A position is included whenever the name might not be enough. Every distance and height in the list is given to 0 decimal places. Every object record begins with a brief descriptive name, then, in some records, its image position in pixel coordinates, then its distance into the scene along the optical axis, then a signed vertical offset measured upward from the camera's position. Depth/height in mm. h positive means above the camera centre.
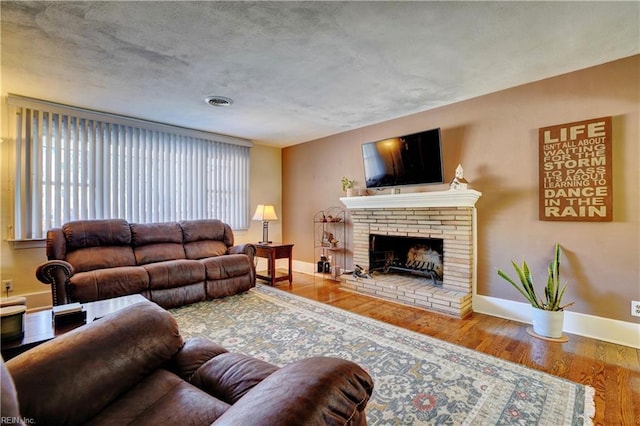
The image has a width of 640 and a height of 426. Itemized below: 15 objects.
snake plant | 2607 -686
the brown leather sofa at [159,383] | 702 -530
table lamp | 4699 -26
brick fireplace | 3268 -300
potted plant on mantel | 4492 +402
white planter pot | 2567 -971
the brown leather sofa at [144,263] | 2882 -577
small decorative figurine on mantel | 3258 +320
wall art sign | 2566 +347
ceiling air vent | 3350 +1278
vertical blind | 3455 +583
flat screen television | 3484 +643
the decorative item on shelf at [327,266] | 5018 -912
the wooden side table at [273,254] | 4293 -615
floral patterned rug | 1643 -1091
